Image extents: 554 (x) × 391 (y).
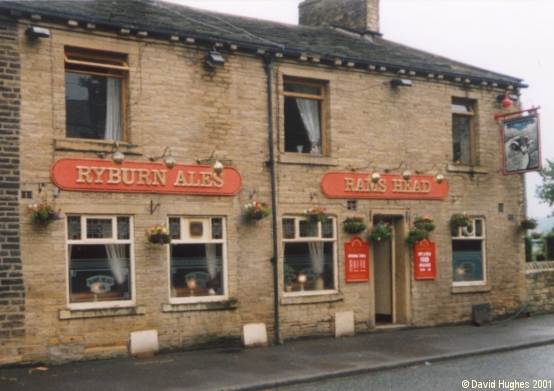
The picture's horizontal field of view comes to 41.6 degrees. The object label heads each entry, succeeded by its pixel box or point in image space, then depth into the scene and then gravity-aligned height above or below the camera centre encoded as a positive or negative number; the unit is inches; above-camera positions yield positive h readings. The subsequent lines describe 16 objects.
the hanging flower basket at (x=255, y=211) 599.2 +25.3
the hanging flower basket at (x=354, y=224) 660.7 +14.4
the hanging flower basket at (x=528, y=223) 785.6 +14.6
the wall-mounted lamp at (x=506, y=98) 763.4 +149.7
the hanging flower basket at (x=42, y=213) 505.7 +22.7
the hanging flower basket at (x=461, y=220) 727.7 +17.6
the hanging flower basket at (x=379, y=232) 671.1 +6.8
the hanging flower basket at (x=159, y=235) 550.6 +6.6
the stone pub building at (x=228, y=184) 523.5 +49.1
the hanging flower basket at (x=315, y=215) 634.2 +22.3
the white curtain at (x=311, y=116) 666.2 +114.6
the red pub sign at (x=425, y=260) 713.6 -21.3
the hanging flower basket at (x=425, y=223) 703.7 +15.1
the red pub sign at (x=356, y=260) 670.5 -18.5
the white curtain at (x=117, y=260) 552.7 -11.7
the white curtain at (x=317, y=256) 658.2 -13.9
